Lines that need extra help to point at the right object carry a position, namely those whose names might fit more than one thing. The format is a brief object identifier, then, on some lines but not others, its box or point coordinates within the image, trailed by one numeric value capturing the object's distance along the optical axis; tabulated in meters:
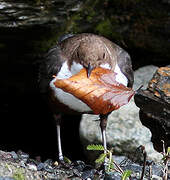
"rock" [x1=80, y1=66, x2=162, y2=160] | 10.51
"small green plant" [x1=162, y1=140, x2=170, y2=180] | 6.15
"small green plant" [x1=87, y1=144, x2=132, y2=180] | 6.19
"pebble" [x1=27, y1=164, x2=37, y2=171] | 7.73
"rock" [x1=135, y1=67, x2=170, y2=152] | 8.87
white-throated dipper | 8.57
